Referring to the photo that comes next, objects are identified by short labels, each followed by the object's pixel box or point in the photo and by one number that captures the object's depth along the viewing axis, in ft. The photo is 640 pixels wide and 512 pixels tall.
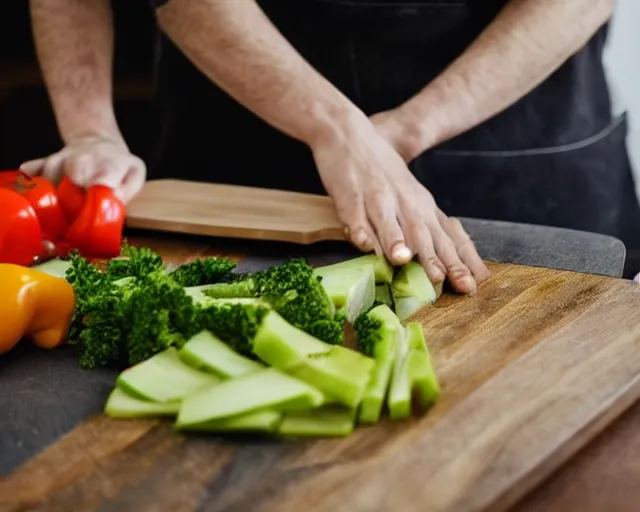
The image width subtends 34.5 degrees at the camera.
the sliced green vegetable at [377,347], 4.02
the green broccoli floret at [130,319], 4.44
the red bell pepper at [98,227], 6.03
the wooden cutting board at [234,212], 6.06
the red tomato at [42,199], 6.18
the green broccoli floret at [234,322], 4.32
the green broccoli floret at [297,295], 4.53
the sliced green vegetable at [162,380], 4.17
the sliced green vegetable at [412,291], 5.21
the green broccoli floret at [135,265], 5.04
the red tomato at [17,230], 5.78
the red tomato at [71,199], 6.35
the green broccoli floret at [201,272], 5.32
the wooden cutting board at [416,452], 3.53
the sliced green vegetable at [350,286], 4.96
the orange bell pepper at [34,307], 4.67
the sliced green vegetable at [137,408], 4.11
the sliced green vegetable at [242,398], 3.90
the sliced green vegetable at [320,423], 3.92
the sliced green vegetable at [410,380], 4.01
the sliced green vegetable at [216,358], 4.23
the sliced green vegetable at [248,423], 3.89
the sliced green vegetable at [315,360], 4.00
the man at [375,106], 6.29
